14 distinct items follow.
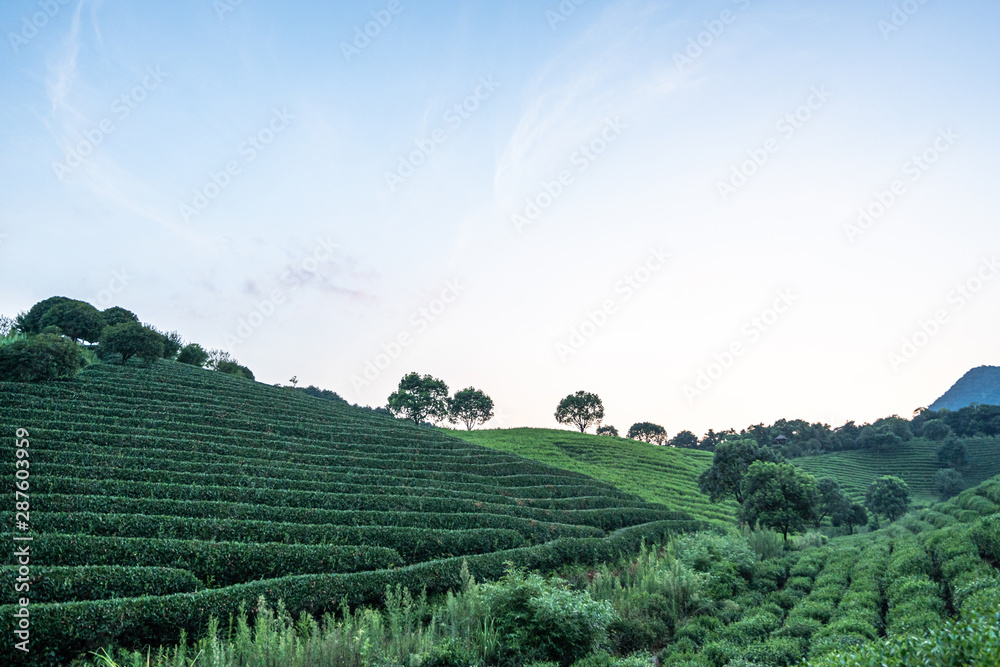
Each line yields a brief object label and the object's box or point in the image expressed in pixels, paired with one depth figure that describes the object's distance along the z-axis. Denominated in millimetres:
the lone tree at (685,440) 105500
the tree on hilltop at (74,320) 37781
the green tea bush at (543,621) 8180
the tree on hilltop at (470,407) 75250
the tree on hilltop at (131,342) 31375
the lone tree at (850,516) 38562
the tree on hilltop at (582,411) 76438
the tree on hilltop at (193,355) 44000
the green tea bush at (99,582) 9281
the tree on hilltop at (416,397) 67875
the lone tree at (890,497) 40750
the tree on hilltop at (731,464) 32688
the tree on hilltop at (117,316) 41812
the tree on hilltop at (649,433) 101375
